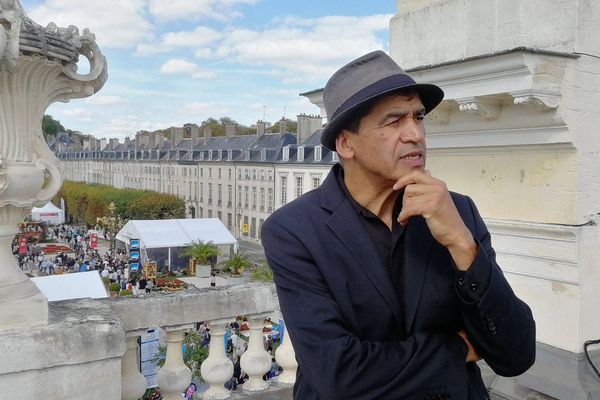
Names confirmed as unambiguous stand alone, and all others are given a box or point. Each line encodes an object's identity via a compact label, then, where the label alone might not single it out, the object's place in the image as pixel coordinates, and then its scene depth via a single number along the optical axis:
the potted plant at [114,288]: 26.48
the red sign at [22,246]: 31.90
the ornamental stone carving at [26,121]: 2.36
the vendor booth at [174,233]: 29.45
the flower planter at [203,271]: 32.38
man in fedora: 1.65
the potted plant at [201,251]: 30.64
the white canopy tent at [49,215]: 41.25
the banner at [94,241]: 37.28
